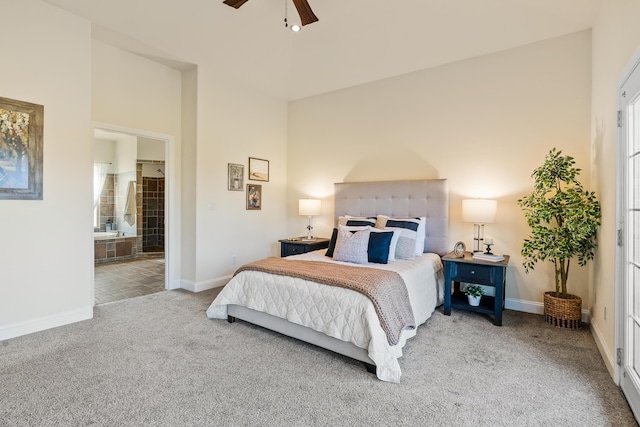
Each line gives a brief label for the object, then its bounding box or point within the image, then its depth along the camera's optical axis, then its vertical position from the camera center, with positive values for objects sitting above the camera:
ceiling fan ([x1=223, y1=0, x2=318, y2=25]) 2.92 +1.88
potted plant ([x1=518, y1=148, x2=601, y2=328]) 2.91 -0.14
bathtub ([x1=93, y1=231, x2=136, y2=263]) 6.65 -0.80
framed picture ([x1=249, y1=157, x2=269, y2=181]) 5.15 +0.66
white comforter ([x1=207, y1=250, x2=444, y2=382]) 2.32 -0.81
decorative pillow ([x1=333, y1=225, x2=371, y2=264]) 3.47 -0.40
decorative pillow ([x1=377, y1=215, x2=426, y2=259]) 3.75 -0.26
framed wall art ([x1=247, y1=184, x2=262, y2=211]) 5.13 +0.21
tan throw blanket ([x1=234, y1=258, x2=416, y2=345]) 2.42 -0.58
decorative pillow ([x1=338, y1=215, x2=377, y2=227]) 4.24 -0.14
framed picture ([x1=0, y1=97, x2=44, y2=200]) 2.83 +0.53
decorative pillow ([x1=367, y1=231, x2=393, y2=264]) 3.46 -0.39
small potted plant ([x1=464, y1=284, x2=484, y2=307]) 3.48 -0.90
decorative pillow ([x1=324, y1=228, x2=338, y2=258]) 3.93 -0.43
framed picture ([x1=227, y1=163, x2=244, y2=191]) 4.82 +0.49
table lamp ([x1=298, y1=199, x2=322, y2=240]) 5.03 +0.05
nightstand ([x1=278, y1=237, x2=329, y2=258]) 4.73 -0.53
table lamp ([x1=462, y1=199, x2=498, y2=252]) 3.53 +0.01
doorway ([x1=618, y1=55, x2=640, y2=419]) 1.93 -0.13
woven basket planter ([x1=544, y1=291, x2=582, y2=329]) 3.12 -0.97
